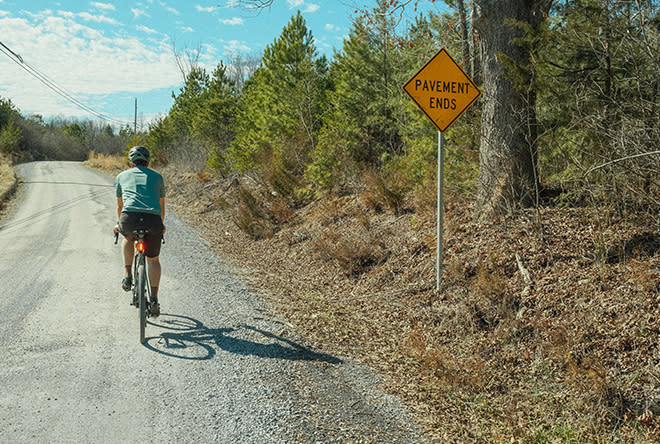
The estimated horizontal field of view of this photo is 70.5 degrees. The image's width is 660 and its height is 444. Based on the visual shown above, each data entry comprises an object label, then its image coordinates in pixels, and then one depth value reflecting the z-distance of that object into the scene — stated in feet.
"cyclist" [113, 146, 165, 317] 17.58
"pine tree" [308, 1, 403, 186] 44.52
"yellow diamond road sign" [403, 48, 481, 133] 21.15
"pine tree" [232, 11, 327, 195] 54.80
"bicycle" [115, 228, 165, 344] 16.89
